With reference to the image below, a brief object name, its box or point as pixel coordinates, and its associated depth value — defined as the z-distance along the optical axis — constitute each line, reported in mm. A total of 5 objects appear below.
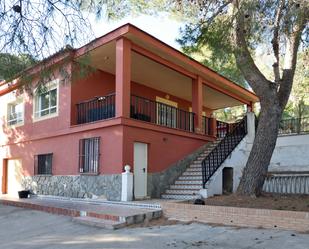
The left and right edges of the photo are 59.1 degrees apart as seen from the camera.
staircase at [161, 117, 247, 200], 9595
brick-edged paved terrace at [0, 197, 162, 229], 6929
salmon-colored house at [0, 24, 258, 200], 9241
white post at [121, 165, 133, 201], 8823
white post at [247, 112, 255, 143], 11975
